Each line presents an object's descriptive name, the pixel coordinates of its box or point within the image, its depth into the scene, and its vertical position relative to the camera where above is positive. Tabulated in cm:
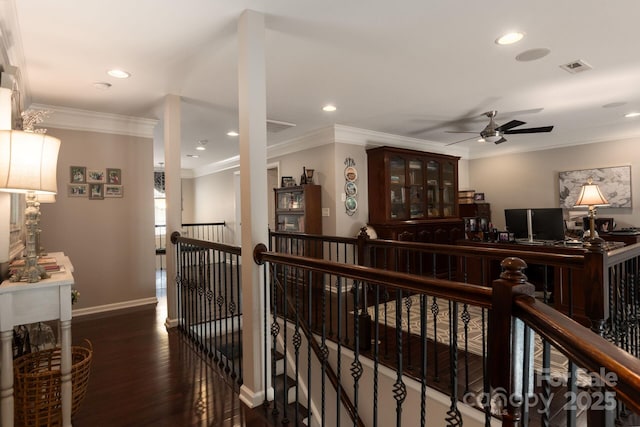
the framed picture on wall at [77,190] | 393 +32
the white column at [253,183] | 210 +19
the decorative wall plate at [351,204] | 518 +11
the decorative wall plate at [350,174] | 517 +58
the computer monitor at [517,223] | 423 -20
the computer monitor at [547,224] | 409 -21
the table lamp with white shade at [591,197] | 337 +9
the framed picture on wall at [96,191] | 406 +31
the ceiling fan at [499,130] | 404 +95
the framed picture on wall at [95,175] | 405 +50
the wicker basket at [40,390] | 170 -90
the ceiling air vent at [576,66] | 291 +125
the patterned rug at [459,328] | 263 -127
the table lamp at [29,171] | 155 +22
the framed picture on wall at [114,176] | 417 +50
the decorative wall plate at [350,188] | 517 +36
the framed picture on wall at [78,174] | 395 +51
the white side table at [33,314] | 155 -47
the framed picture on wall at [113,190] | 414 +32
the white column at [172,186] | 349 +30
